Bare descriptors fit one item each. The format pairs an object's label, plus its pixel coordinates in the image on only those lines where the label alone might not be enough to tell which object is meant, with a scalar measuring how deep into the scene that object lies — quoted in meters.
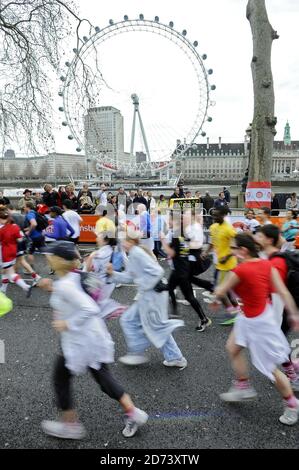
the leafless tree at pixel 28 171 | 107.55
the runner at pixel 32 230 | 7.46
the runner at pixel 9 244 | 6.11
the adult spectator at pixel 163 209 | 9.86
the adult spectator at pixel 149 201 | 12.64
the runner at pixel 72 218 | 7.71
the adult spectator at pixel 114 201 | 12.72
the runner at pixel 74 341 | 2.54
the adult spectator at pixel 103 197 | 13.02
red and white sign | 10.09
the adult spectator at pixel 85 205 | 11.63
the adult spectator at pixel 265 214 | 6.12
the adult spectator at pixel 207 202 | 14.21
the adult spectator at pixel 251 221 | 8.09
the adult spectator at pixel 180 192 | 14.28
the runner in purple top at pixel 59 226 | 7.15
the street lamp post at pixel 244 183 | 16.22
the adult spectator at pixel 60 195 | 10.55
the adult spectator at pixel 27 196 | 9.44
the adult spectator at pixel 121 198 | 13.23
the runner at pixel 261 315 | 2.86
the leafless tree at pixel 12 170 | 110.61
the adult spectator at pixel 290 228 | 6.65
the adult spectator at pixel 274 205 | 12.94
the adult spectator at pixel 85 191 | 12.01
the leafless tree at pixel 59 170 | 111.19
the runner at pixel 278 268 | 3.32
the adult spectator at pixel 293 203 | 12.24
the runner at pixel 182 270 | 4.77
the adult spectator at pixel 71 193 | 11.25
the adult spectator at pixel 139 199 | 12.75
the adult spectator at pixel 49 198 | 10.41
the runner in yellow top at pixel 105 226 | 6.22
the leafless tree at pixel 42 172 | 105.59
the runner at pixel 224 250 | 5.10
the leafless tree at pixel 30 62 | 10.29
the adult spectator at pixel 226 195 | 15.02
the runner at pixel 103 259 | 4.46
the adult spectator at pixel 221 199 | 12.97
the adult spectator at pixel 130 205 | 12.86
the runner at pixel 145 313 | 3.68
